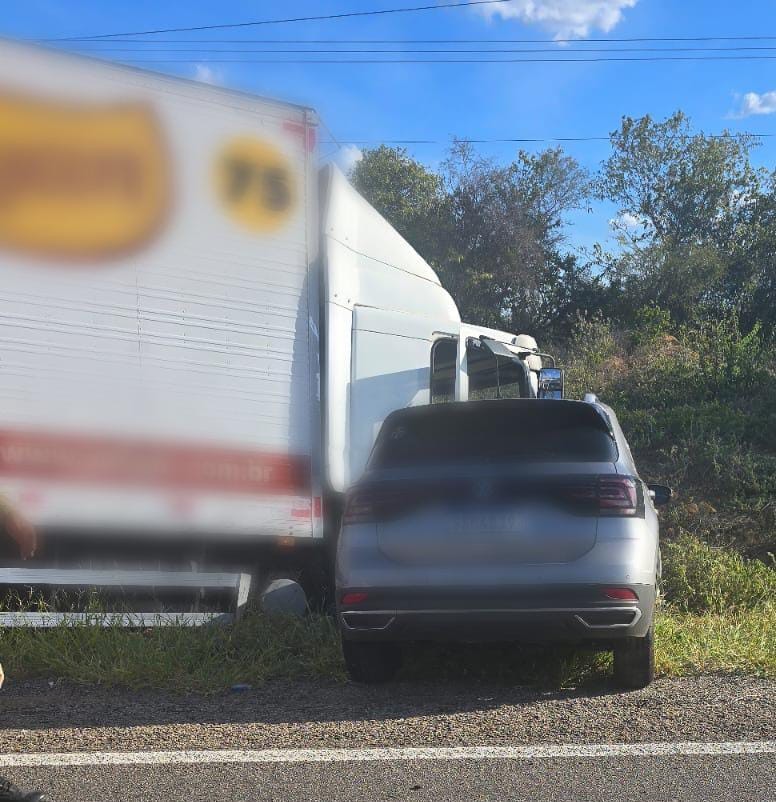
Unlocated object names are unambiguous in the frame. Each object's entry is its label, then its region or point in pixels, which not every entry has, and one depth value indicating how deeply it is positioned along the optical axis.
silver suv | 4.98
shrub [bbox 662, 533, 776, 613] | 8.02
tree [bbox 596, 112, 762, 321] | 31.61
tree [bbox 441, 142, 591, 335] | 32.34
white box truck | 6.05
